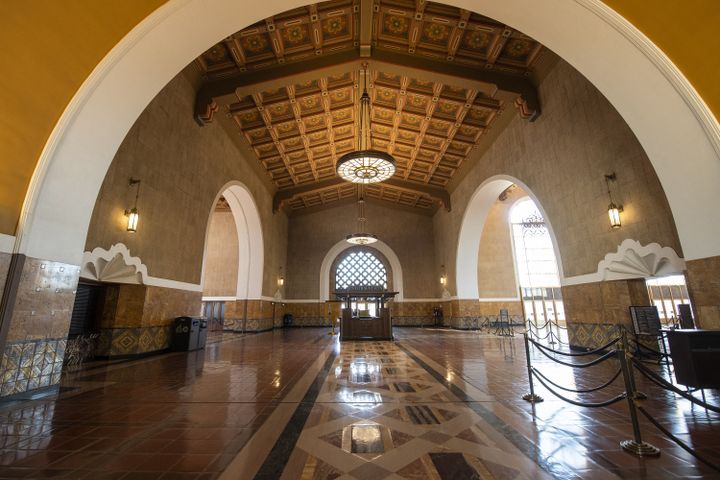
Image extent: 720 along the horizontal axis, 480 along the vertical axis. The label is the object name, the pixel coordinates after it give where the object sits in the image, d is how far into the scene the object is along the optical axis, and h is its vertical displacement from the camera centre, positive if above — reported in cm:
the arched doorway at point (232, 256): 1246 +235
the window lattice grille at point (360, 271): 1825 +212
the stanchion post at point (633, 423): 212 -84
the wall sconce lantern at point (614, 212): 568 +166
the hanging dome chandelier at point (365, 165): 802 +383
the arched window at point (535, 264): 1591 +212
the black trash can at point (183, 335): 729 -59
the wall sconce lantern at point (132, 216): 585 +177
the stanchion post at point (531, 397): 331 -98
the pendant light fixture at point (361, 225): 1388 +476
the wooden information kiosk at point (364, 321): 1037 -44
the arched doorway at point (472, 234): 1152 +307
